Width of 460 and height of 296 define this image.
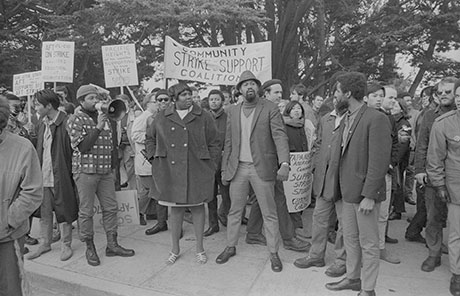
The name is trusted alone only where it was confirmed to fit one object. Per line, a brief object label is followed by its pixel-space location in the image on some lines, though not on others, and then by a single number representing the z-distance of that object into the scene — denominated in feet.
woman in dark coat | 15.15
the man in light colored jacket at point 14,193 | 9.27
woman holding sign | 17.58
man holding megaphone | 15.12
